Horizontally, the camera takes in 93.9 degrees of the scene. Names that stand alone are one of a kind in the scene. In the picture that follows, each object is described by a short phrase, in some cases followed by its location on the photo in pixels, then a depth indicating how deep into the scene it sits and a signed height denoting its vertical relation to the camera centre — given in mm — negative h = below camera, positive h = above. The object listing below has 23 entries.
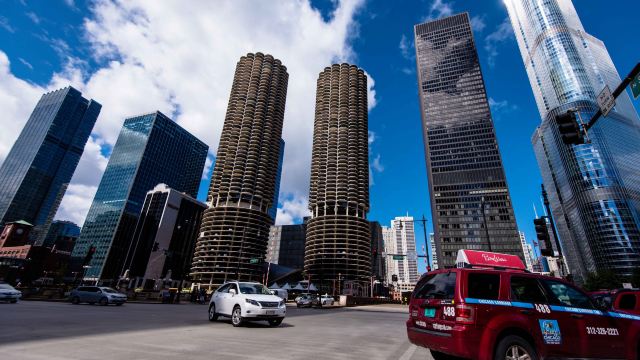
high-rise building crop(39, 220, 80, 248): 162362 +27355
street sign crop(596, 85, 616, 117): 8313 +5764
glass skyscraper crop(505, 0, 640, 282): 128875 +74161
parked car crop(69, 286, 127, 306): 21875 -483
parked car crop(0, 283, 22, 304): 19203 -597
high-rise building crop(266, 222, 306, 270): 190375 +30310
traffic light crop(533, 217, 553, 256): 17294 +4317
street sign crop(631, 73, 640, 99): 7584 +5488
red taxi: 4934 -130
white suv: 11031 -245
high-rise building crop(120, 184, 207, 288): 150938 +25125
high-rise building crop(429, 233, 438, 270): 146312 +23996
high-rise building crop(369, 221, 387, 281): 189638 +22845
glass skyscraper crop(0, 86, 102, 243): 164500 +68907
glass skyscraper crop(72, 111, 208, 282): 152125 +55596
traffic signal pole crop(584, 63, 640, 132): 7543 +5754
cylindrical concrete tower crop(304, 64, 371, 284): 139125 +58286
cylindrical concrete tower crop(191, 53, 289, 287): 134875 +57816
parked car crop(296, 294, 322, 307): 36312 -173
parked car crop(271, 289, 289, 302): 42719 +880
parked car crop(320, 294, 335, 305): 41534 +134
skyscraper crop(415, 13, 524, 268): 136250 +75594
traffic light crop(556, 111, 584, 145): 9016 +5297
